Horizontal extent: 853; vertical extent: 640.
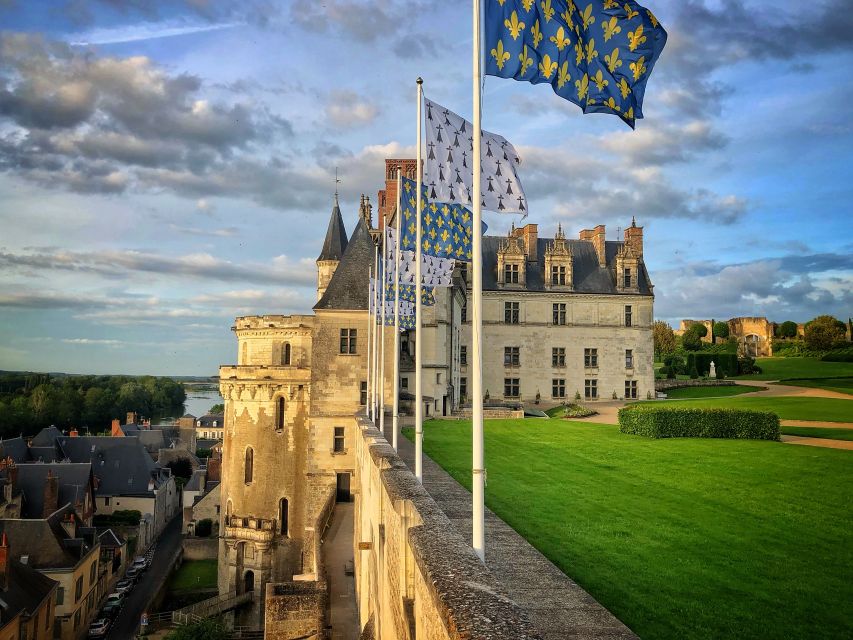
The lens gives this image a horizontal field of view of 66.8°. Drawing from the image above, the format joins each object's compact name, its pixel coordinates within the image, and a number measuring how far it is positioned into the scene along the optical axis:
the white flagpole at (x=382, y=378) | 20.09
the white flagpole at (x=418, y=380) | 12.07
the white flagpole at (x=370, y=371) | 26.51
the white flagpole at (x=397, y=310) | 15.98
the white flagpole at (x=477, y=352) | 7.17
